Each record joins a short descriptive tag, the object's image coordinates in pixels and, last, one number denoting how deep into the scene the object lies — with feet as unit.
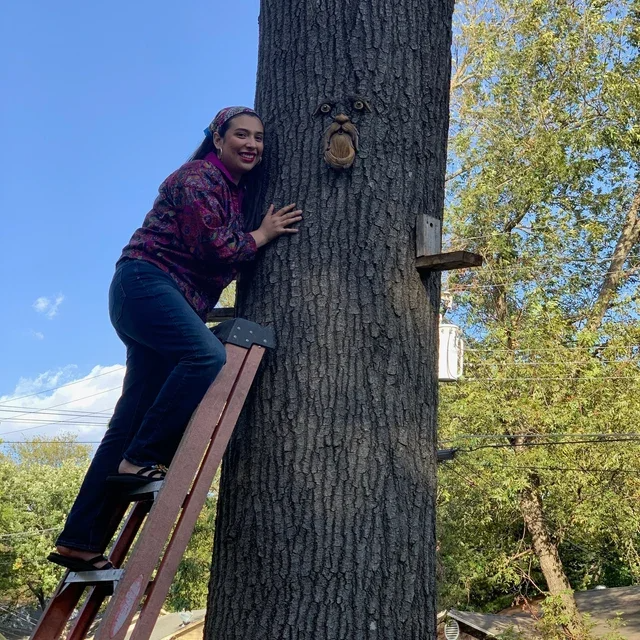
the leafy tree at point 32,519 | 80.89
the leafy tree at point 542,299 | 37.27
